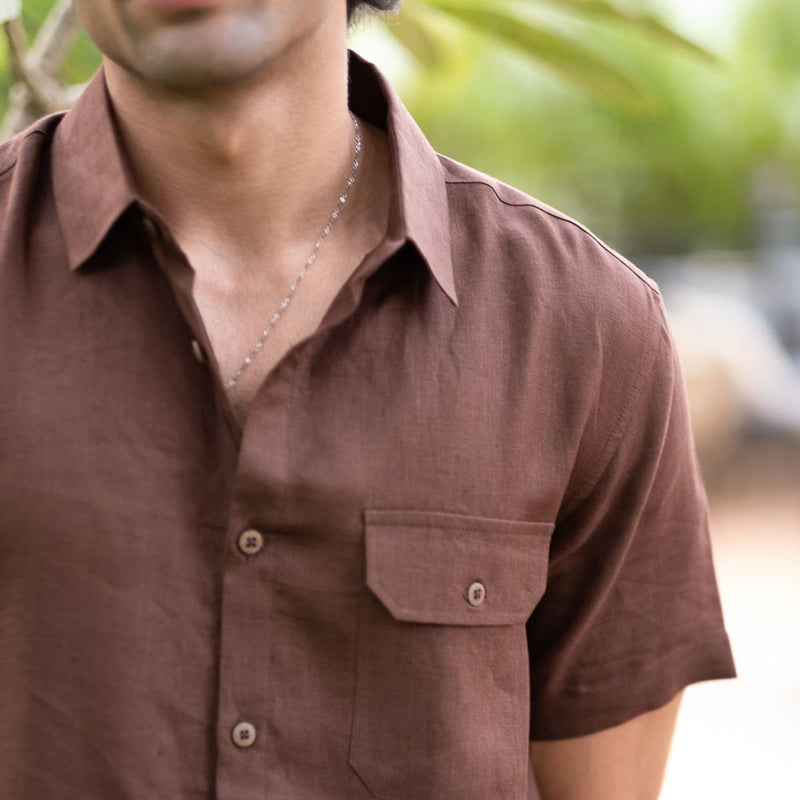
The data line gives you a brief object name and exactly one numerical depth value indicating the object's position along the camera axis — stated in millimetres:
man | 1137
